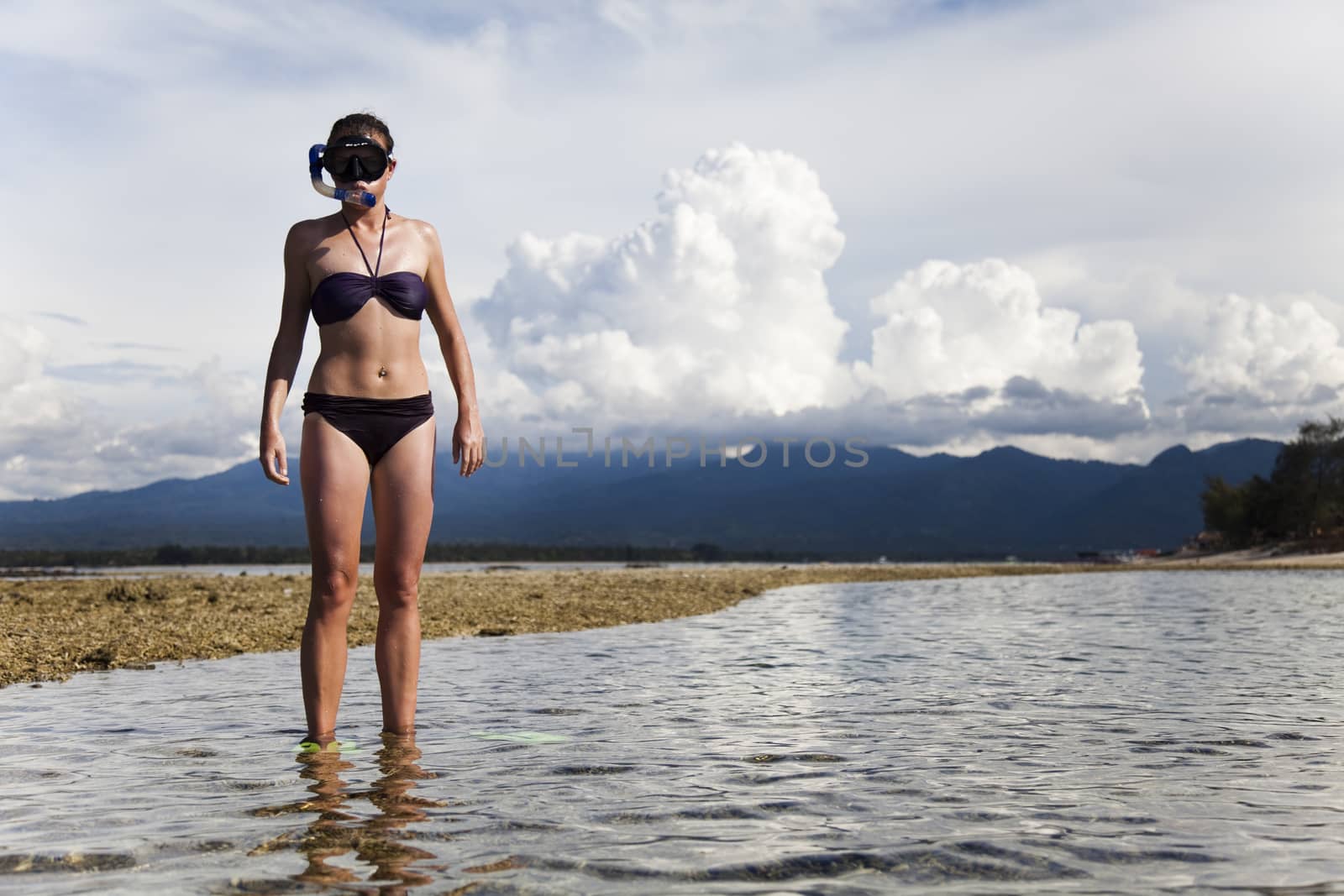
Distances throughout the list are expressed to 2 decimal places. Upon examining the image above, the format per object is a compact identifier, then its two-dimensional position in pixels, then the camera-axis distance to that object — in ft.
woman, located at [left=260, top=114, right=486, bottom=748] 21.39
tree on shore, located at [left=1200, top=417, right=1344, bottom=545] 304.05
